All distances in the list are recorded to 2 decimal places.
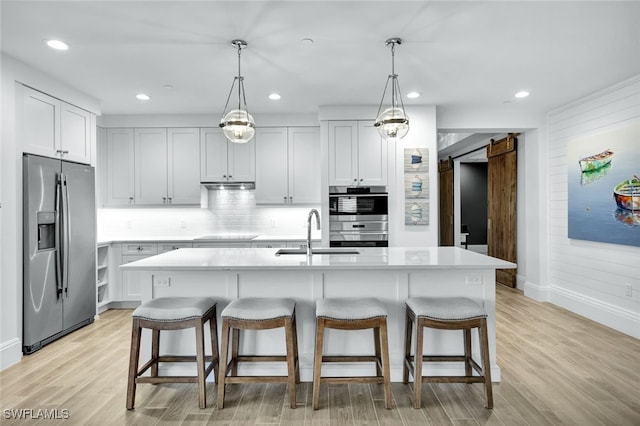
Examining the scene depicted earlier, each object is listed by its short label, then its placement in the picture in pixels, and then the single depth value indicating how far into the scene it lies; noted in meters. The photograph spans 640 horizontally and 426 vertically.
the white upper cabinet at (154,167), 5.21
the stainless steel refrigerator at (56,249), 3.34
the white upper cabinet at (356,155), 4.78
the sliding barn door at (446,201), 7.81
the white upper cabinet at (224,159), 5.24
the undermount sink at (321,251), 3.10
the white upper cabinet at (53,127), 3.40
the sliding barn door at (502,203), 5.75
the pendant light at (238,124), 2.87
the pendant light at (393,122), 2.90
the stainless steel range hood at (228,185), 5.28
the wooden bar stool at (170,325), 2.32
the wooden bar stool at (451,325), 2.32
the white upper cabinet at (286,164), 5.25
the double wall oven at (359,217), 4.76
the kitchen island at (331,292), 2.74
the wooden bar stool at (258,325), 2.31
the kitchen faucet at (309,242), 2.92
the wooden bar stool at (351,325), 2.30
